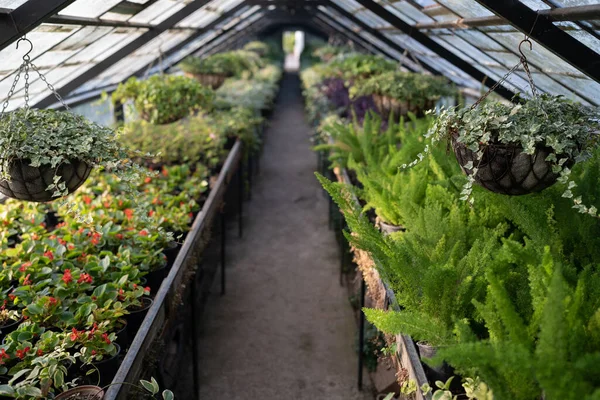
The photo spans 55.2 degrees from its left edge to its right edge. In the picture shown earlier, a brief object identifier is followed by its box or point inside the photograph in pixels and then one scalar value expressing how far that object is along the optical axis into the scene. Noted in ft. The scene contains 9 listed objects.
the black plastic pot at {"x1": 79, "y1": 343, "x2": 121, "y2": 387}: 6.74
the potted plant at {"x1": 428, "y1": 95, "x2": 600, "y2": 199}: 5.44
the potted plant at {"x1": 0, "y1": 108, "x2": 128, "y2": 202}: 6.44
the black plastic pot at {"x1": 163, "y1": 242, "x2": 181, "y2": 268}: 10.36
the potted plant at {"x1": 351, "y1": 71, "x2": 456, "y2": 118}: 13.78
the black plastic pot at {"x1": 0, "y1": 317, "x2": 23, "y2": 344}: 7.22
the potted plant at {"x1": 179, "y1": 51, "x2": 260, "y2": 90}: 19.40
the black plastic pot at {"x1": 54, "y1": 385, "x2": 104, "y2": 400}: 5.92
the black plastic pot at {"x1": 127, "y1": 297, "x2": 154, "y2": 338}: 7.99
